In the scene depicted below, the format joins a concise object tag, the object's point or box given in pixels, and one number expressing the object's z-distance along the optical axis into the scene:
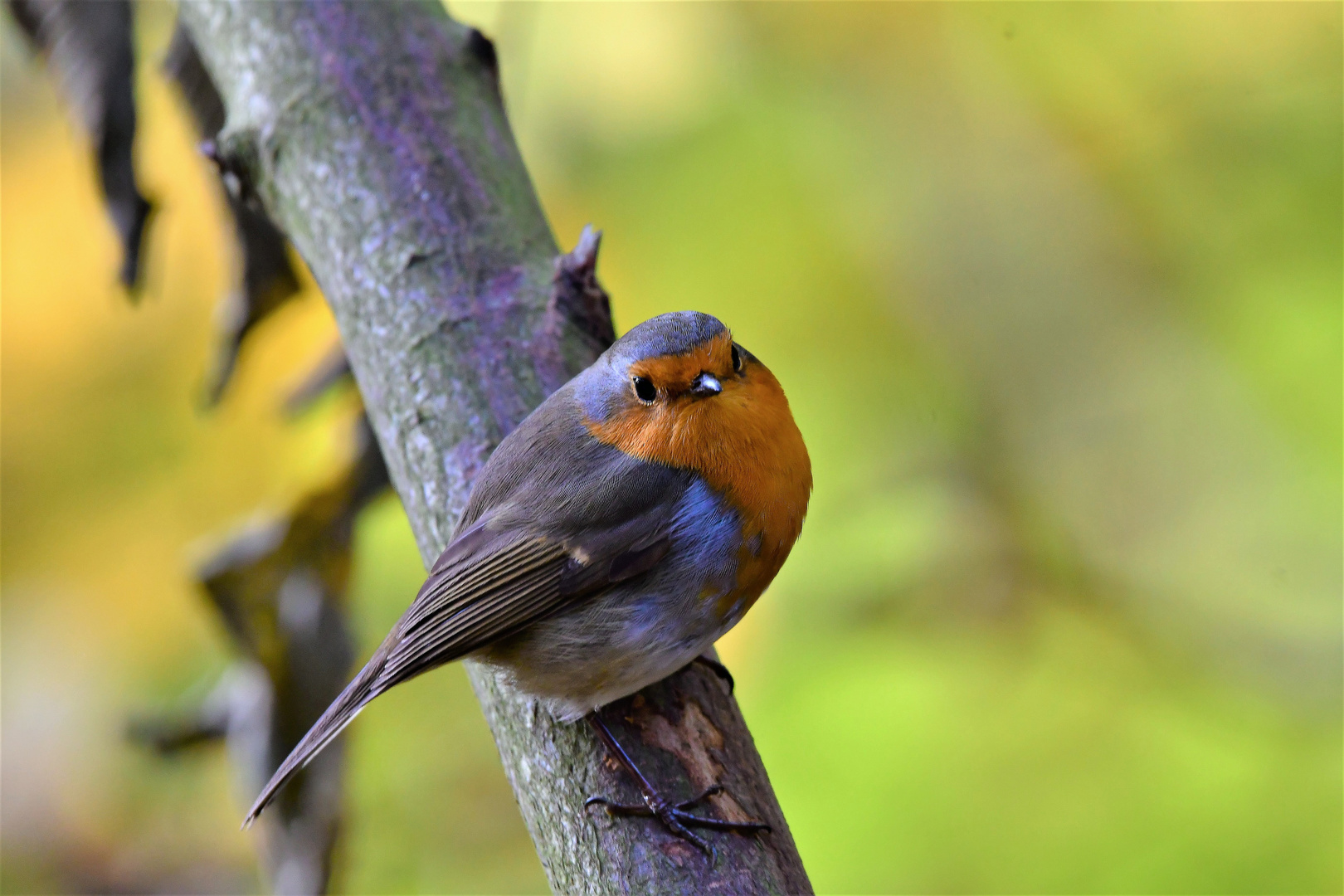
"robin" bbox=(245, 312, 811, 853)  4.06
